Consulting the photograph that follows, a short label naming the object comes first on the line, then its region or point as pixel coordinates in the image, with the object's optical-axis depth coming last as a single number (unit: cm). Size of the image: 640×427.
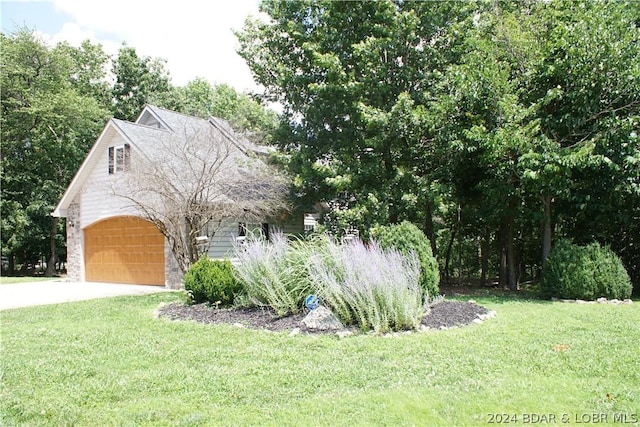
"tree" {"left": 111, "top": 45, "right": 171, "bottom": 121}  2881
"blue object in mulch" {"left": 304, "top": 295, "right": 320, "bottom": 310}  688
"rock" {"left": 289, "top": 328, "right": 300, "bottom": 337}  611
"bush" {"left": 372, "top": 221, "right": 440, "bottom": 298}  848
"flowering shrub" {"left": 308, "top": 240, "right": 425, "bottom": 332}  613
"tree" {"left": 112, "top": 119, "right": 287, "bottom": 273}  1193
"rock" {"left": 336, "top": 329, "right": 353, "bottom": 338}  592
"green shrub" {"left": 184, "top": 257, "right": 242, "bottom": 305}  841
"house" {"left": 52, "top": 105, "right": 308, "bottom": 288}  1410
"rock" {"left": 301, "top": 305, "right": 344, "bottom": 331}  629
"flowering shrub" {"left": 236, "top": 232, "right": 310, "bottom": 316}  734
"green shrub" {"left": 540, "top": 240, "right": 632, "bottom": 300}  884
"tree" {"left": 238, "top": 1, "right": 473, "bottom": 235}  1137
